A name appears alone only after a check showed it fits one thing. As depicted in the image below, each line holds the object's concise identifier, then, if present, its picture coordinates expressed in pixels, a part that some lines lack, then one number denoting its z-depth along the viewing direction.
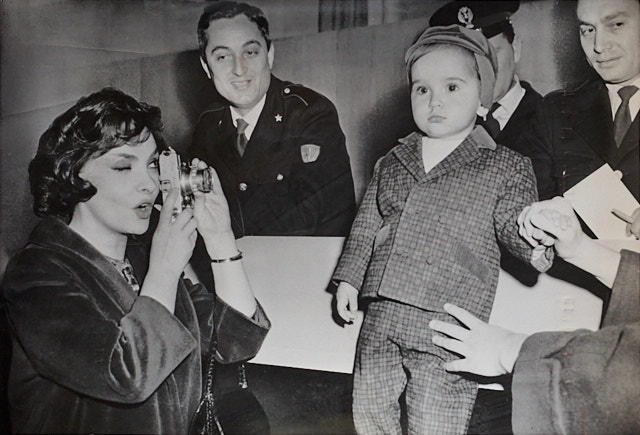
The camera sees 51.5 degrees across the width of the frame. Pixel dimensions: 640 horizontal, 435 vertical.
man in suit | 1.69
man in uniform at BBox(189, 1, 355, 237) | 1.88
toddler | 1.65
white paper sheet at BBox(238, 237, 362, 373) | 1.85
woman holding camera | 1.74
